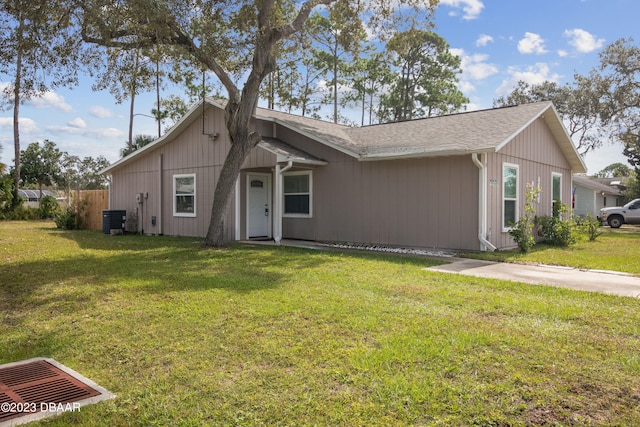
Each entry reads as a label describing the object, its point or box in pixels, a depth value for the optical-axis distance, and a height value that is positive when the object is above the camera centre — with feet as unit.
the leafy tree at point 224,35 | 29.99 +13.40
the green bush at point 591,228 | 44.89 -1.10
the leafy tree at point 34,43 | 26.53 +11.41
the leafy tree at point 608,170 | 249.26 +27.42
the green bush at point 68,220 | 63.05 -0.56
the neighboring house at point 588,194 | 103.09 +5.44
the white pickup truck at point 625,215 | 77.61 +0.38
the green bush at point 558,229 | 41.09 -1.12
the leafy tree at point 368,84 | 114.52 +36.17
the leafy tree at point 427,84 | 117.39 +35.46
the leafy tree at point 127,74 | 35.99 +11.91
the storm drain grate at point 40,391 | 9.64 -4.13
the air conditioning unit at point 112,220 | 54.65 -0.47
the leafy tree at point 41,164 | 140.15 +16.75
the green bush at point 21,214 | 81.61 +0.39
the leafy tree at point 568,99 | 95.31 +29.23
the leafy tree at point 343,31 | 42.14 +18.32
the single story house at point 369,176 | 35.81 +3.84
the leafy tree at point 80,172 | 149.18 +15.00
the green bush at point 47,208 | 85.56 +1.54
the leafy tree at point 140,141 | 95.86 +16.44
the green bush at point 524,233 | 35.04 -1.26
